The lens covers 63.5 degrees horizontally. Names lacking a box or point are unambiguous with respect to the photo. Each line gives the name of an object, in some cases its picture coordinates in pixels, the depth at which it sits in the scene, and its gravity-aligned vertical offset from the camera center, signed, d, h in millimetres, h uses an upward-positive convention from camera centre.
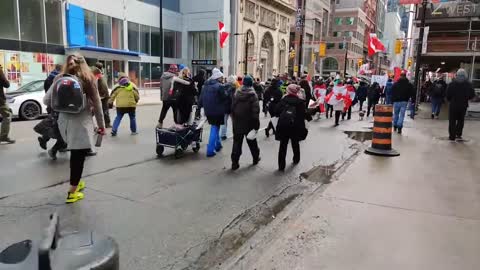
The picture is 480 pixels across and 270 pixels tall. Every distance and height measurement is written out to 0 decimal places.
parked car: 12344 -1006
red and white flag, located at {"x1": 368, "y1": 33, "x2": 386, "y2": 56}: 23281 +2064
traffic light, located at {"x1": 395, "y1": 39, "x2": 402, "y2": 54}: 27891 +2458
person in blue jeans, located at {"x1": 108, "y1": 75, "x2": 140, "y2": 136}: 9820 -632
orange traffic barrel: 8305 -1127
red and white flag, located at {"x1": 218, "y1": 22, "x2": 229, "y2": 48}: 26859 +2853
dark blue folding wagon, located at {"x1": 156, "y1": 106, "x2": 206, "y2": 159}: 7438 -1218
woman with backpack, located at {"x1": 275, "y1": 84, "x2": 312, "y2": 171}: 6762 -735
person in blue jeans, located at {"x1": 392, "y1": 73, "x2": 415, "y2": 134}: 11273 -422
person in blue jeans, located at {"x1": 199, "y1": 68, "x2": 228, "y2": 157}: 7828 -572
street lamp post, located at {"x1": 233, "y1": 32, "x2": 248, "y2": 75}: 42719 +4574
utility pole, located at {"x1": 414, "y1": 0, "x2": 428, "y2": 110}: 15843 +1546
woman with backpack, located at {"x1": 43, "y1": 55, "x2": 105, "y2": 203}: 4473 -437
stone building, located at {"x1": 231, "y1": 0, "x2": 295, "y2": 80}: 46562 +5564
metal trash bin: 1292 -647
